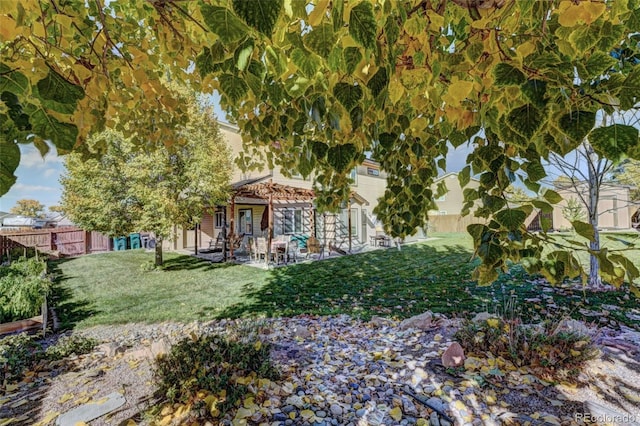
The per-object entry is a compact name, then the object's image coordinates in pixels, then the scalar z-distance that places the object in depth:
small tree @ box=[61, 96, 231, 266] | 9.13
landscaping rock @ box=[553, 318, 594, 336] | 3.20
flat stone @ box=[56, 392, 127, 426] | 2.38
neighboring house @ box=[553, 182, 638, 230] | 22.86
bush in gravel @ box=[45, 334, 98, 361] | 3.78
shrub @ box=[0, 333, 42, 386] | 3.31
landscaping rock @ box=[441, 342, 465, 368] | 2.98
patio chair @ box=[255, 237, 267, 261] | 11.52
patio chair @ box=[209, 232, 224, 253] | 15.13
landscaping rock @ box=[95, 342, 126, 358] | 3.87
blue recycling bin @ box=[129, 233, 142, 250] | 17.09
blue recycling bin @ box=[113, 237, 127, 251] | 16.50
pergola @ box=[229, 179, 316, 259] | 11.66
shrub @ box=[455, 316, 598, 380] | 2.75
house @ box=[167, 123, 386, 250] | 15.77
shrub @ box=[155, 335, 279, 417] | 2.49
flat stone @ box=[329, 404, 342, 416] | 2.45
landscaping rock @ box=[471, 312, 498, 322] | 3.90
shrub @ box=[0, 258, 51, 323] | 4.95
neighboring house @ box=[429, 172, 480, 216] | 28.38
